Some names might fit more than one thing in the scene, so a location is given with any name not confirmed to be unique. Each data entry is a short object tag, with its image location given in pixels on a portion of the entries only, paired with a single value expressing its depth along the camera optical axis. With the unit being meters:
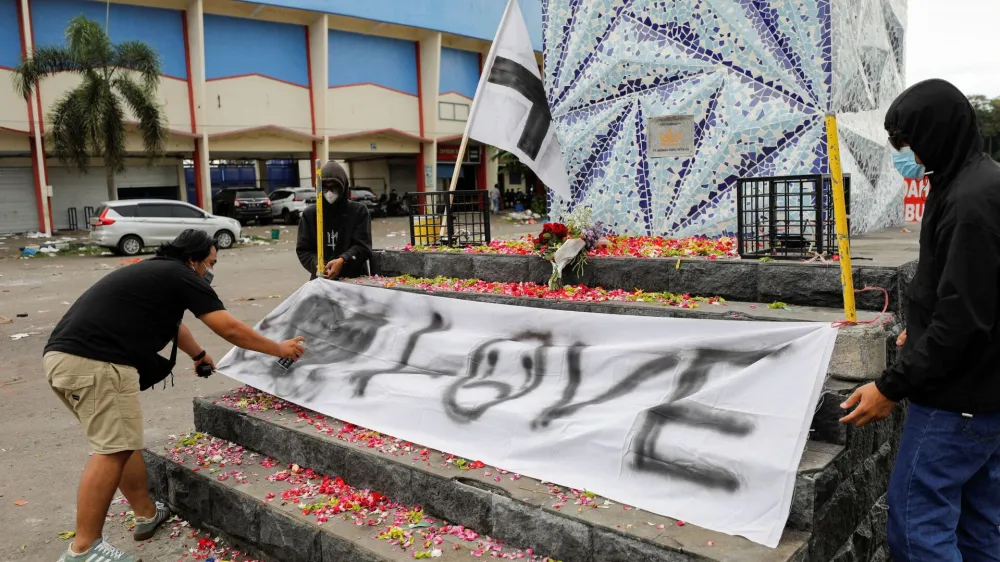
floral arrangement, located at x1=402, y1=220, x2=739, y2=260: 5.55
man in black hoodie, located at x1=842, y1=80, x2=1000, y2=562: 2.33
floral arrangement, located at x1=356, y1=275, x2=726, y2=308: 4.85
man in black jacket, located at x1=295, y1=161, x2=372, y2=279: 5.98
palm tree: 20.20
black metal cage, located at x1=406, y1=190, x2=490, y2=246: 7.21
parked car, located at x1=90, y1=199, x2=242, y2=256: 17.72
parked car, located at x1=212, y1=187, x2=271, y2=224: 27.77
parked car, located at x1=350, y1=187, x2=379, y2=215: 29.31
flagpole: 7.00
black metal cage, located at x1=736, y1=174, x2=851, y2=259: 4.94
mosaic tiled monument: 6.71
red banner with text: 9.58
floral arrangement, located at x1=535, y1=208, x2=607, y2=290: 5.50
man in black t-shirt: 3.68
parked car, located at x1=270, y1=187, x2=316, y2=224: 28.66
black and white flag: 7.22
